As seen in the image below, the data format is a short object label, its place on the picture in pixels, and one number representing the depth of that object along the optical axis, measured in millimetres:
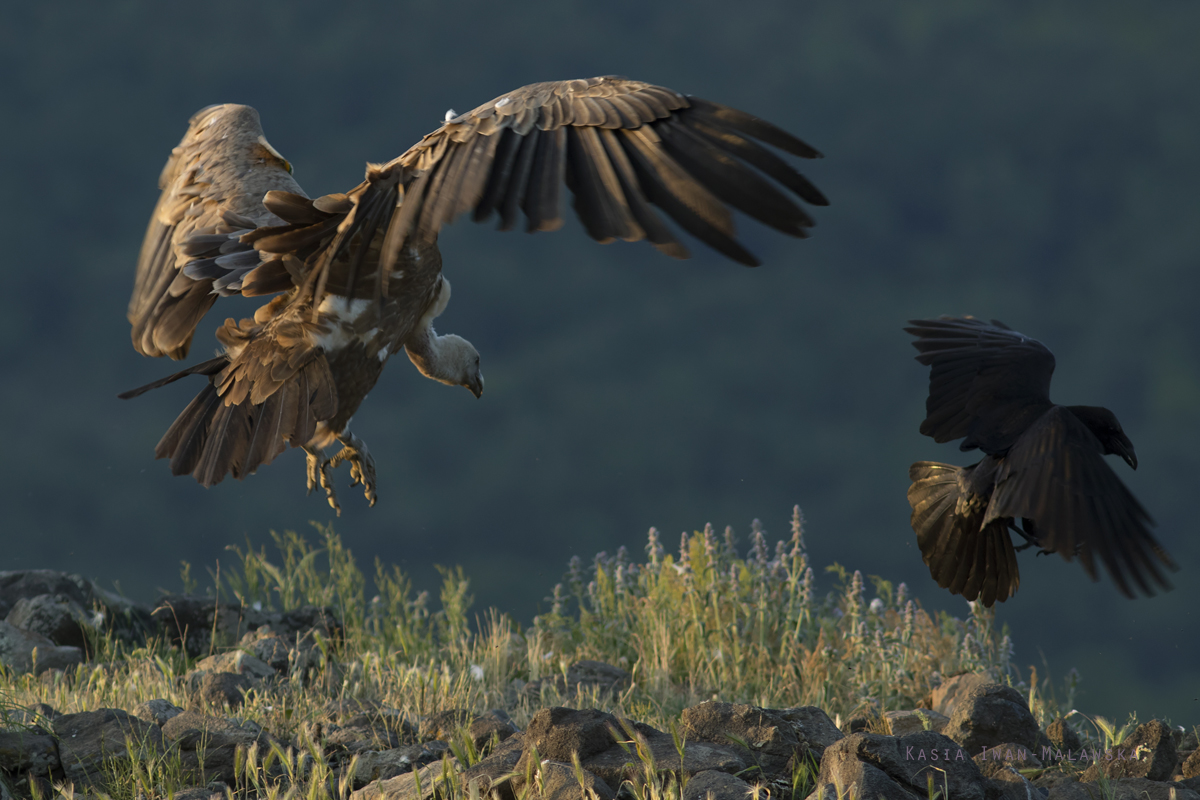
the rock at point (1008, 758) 6895
